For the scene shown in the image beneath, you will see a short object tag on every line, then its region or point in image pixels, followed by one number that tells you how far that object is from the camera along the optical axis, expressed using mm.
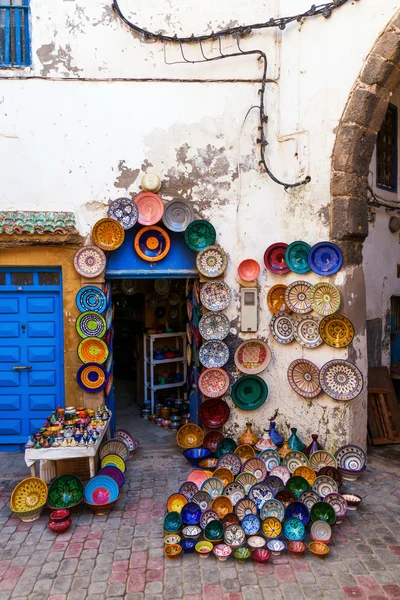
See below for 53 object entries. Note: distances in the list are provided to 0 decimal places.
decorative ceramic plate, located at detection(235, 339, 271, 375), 5645
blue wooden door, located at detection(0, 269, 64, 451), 5645
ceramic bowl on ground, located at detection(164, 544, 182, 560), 3633
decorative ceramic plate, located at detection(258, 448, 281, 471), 4980
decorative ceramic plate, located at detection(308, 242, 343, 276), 5219
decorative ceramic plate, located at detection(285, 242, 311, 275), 5398
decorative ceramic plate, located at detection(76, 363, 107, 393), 5527
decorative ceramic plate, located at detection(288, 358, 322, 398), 5393
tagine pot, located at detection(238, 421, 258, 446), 5500
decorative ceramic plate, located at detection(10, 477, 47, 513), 4258
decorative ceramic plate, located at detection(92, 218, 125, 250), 5422
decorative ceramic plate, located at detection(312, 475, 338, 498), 4367
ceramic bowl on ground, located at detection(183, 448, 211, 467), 5324
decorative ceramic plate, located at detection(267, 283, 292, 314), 5559
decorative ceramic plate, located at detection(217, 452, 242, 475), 4828
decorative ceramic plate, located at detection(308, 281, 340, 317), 5211
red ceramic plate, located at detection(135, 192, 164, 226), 5496
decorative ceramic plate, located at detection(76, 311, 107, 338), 5480
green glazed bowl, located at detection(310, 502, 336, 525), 3984
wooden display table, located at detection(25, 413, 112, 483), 4434
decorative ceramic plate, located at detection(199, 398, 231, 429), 5676
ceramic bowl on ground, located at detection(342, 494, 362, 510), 4371
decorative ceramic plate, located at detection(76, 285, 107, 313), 5473
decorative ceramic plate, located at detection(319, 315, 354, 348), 5164
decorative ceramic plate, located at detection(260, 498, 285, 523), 4020
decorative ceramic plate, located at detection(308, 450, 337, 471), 4889
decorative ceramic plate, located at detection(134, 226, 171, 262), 5590
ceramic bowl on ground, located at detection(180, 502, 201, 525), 4012
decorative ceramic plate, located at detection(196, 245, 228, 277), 5543
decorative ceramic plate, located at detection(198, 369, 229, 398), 5648
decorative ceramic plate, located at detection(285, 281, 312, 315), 5379
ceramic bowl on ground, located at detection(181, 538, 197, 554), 3727
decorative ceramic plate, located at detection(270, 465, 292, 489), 4715
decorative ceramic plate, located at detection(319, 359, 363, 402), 5160
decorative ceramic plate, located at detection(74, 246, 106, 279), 5426
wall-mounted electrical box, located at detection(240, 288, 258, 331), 5609
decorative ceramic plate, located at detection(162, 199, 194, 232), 5538
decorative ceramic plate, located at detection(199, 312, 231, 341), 5637
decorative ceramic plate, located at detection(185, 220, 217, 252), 5551
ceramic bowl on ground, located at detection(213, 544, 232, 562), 3646
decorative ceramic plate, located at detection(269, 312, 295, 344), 5523
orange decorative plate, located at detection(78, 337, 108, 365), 5512
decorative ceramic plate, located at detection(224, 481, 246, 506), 4328
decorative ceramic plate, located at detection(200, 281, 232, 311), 5613
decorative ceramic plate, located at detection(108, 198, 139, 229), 5434
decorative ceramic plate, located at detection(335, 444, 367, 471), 5000
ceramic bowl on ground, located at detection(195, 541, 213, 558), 3686
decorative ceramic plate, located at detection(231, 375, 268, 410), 5656
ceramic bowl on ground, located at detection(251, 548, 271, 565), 3601
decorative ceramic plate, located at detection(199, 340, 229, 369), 5641
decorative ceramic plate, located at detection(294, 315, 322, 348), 5371
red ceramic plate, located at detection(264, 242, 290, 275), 5527
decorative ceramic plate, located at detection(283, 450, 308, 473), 4918
